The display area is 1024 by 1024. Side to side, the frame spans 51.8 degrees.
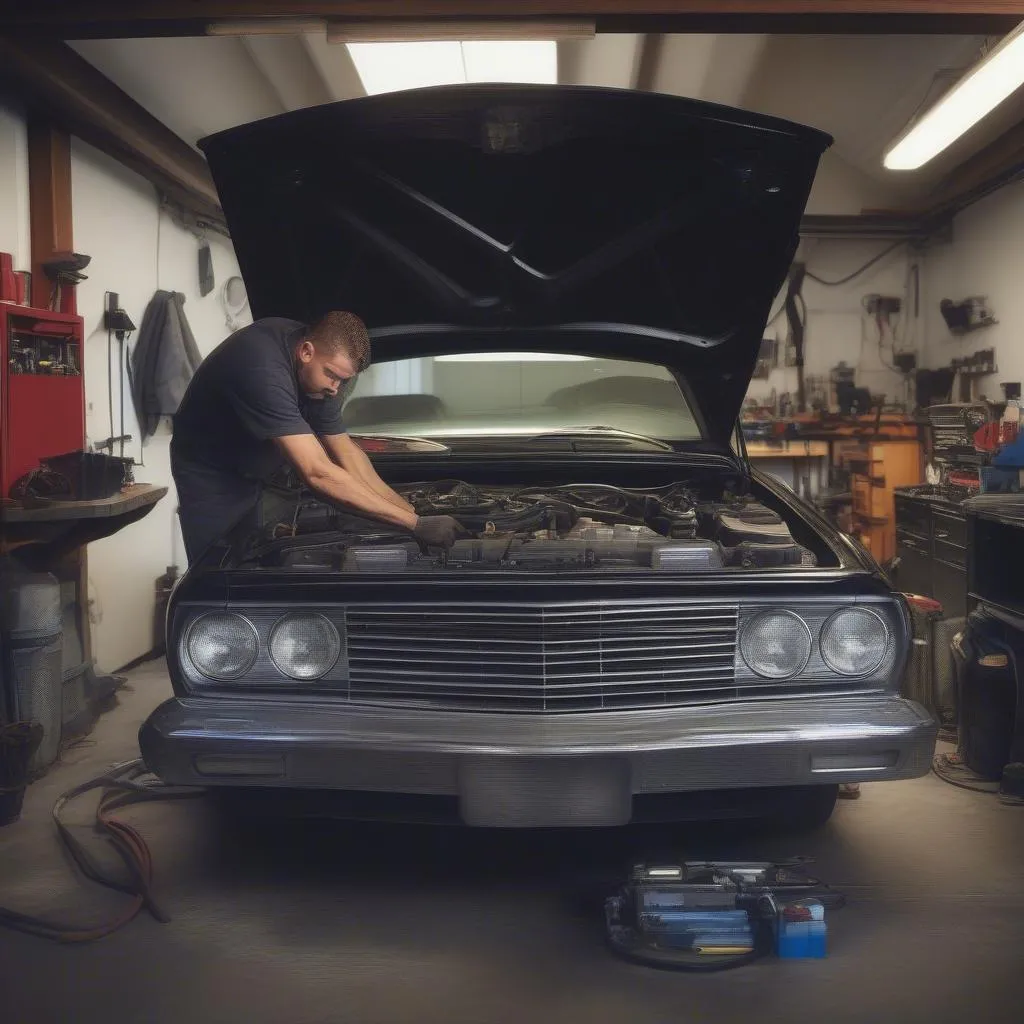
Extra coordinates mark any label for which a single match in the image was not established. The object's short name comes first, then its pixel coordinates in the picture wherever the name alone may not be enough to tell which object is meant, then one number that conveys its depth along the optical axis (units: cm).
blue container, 207
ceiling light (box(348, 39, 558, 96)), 500
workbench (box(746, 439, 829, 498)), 821
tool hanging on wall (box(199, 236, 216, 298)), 644
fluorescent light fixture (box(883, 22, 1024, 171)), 421
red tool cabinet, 357
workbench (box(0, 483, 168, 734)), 353
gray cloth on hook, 533
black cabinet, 504
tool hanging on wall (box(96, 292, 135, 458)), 493
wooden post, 421
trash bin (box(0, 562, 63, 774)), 333
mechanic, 273
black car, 203
